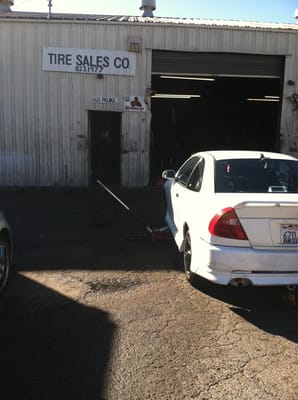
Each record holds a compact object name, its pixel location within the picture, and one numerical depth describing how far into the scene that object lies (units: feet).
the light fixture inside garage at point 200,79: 48.70
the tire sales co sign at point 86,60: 44.42
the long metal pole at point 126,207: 29.50
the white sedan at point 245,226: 15.16
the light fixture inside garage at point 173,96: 65.36
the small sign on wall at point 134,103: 45.50
